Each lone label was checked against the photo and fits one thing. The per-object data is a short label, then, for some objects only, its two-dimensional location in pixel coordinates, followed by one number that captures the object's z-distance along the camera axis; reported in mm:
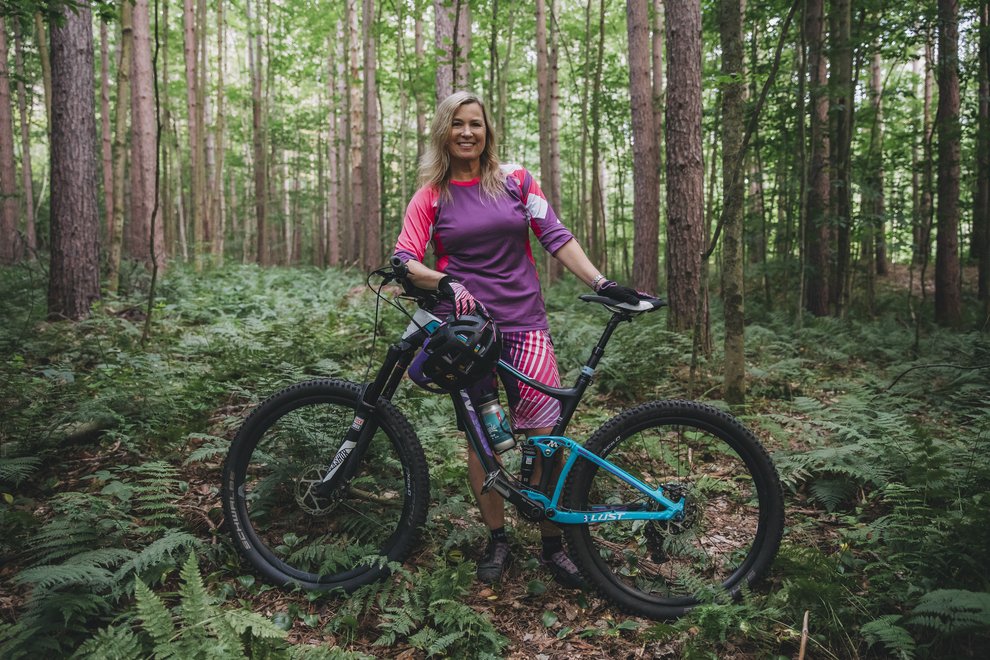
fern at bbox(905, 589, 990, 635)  1960
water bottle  2840
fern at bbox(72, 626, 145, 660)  2117
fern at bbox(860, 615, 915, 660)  2111
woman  2859
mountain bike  2691
